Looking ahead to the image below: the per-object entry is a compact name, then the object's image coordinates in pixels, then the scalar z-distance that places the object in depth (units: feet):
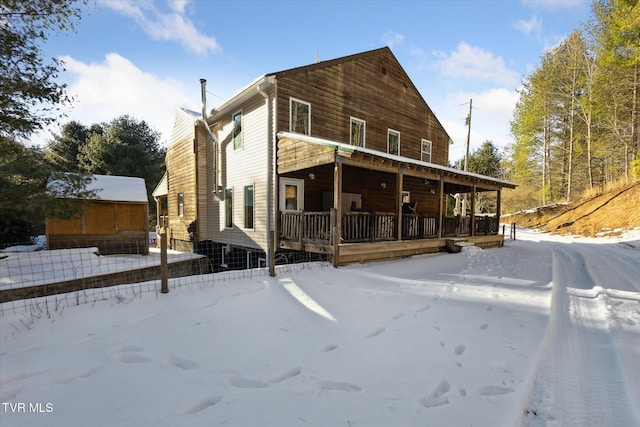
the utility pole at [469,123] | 77.96
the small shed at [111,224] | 40.37
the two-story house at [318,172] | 28.14
